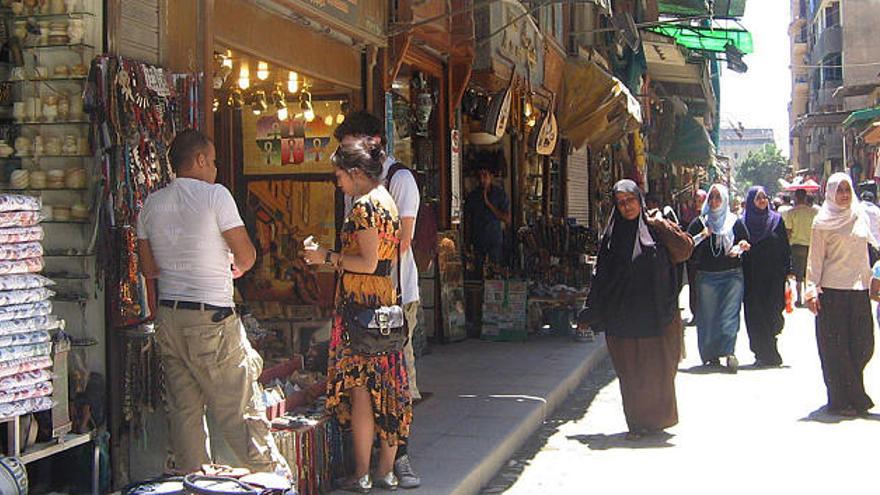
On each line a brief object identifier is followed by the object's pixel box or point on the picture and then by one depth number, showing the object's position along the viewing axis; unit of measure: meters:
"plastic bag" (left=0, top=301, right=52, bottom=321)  3.55
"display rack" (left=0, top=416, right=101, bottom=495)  3.60
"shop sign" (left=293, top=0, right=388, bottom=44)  6.60
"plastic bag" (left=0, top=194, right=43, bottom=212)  3.58
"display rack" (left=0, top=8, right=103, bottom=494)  4.27
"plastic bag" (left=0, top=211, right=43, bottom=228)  3.57
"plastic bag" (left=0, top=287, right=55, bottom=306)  3.55
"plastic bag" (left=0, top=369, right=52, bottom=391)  3.55
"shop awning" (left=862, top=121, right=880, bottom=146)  18.96
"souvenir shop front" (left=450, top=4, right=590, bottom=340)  10.23
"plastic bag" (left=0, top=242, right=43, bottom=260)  3.58
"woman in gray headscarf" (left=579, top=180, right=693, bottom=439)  6.89
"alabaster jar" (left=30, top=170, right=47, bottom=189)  4.30
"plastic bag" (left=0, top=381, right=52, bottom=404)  3.54
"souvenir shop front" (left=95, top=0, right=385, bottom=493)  5.74
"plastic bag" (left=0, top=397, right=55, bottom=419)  3.53
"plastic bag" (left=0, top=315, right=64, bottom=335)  3.55
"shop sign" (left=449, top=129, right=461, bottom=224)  10.38
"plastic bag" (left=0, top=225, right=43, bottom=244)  3.57
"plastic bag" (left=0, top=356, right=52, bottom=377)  3.53
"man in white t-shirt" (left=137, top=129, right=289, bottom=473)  4.16
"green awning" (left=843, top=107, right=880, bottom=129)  22.91
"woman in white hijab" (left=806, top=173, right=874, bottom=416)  7.60
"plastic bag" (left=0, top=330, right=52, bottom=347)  3.54
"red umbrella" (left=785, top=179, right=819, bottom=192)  15.07
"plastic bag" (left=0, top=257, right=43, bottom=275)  3.57
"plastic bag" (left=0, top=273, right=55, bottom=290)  3.56
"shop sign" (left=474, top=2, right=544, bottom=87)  9.03
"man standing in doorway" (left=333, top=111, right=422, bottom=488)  5.08
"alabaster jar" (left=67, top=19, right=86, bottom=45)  4.23
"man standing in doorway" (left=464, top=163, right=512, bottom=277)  11.21
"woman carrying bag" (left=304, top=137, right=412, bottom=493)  4.70
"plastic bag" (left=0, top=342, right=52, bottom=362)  3.52
